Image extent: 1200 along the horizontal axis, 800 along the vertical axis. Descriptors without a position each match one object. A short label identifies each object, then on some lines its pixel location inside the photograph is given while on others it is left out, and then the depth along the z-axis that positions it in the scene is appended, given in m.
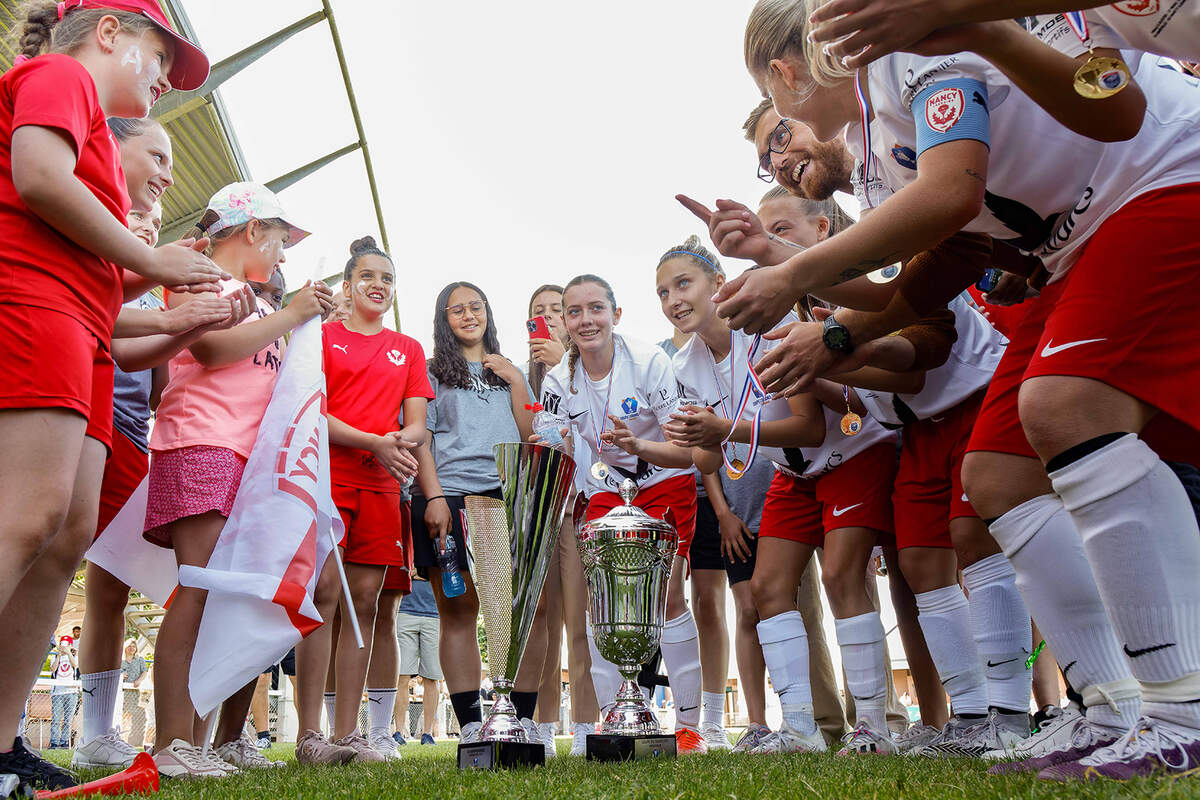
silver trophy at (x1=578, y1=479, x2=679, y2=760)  3.05
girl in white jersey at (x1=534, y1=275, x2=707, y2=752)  4.14
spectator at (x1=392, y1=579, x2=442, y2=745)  9.68
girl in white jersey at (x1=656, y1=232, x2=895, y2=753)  3.32
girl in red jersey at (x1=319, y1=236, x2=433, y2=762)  3.84
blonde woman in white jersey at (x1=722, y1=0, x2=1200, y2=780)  1.53
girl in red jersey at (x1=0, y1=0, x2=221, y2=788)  1.81
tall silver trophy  2.89
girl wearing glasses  4.19
